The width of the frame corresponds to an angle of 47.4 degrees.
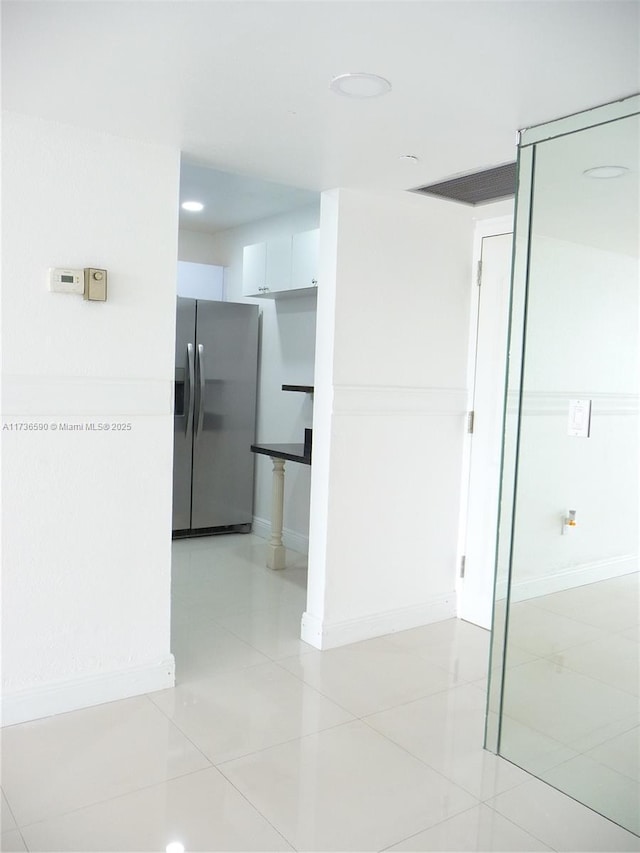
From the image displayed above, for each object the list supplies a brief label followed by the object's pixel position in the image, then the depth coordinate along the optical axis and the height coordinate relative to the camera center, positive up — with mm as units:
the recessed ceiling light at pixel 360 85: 2018 +796
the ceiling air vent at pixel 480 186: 3041 +825
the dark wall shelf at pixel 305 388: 4390 -148
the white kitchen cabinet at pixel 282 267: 4564 +642
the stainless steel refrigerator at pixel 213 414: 5176 -394
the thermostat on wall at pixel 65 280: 2531 +258
